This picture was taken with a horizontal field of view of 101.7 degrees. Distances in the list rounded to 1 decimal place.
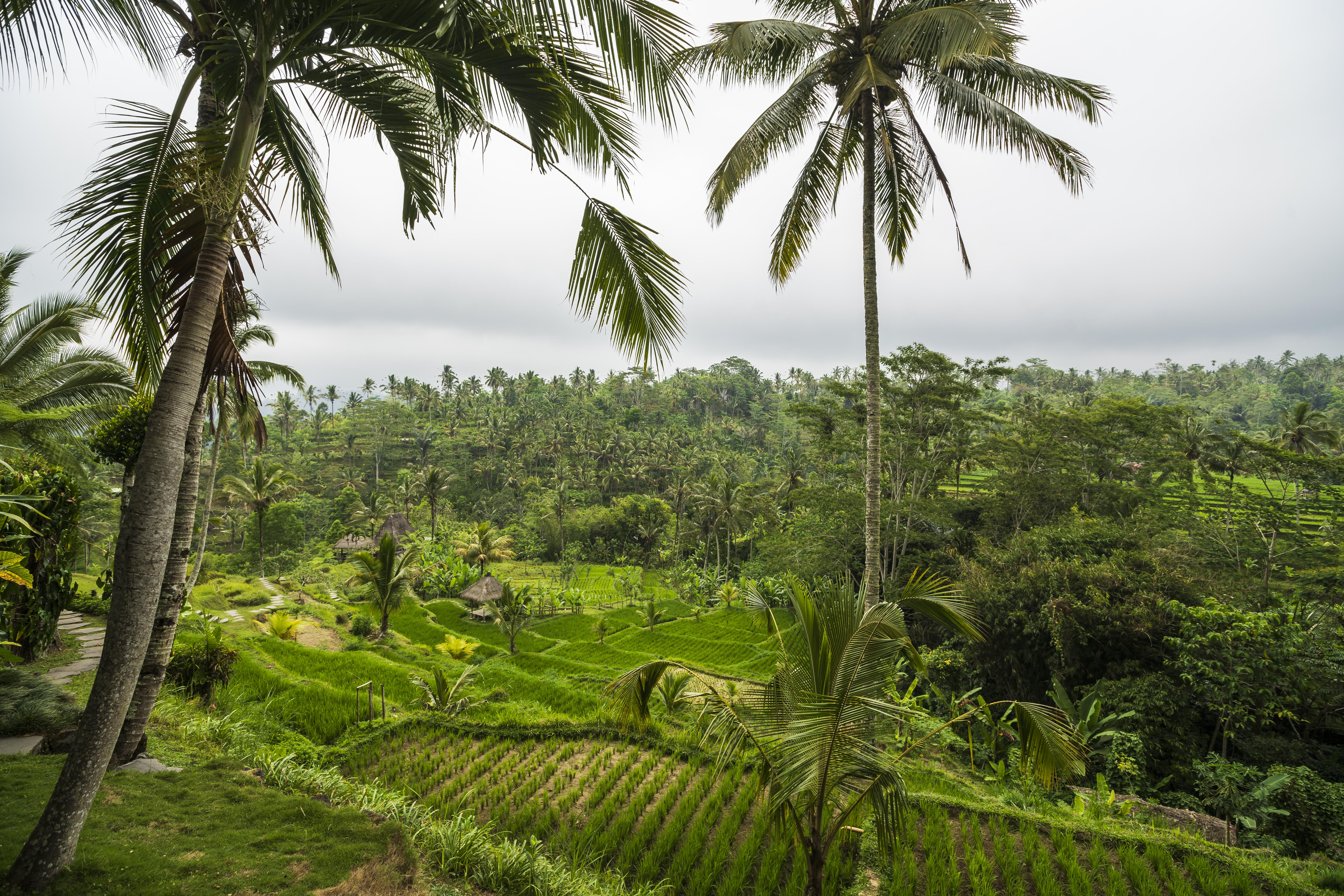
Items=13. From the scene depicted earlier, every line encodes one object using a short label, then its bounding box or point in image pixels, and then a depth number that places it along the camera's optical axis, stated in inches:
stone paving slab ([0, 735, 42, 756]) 171.2
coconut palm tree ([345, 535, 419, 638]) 642.8
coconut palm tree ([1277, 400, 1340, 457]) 1041.5
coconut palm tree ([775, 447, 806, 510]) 1310.3
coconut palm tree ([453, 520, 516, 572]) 1213.1
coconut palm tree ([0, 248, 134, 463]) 344.8
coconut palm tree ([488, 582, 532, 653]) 775.7
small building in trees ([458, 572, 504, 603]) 966.4
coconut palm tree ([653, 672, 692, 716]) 461.4
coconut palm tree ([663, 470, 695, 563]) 1487.5
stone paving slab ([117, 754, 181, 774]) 172.7
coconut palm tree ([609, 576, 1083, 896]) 142.4
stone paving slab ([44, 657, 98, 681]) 271.1
